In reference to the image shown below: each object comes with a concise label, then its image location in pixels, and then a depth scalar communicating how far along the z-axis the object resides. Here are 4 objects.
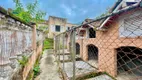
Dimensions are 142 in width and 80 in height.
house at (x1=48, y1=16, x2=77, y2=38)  12.14
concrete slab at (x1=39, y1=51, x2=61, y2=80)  2.95
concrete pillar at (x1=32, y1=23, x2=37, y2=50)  3.16
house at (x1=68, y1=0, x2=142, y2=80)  2.76
